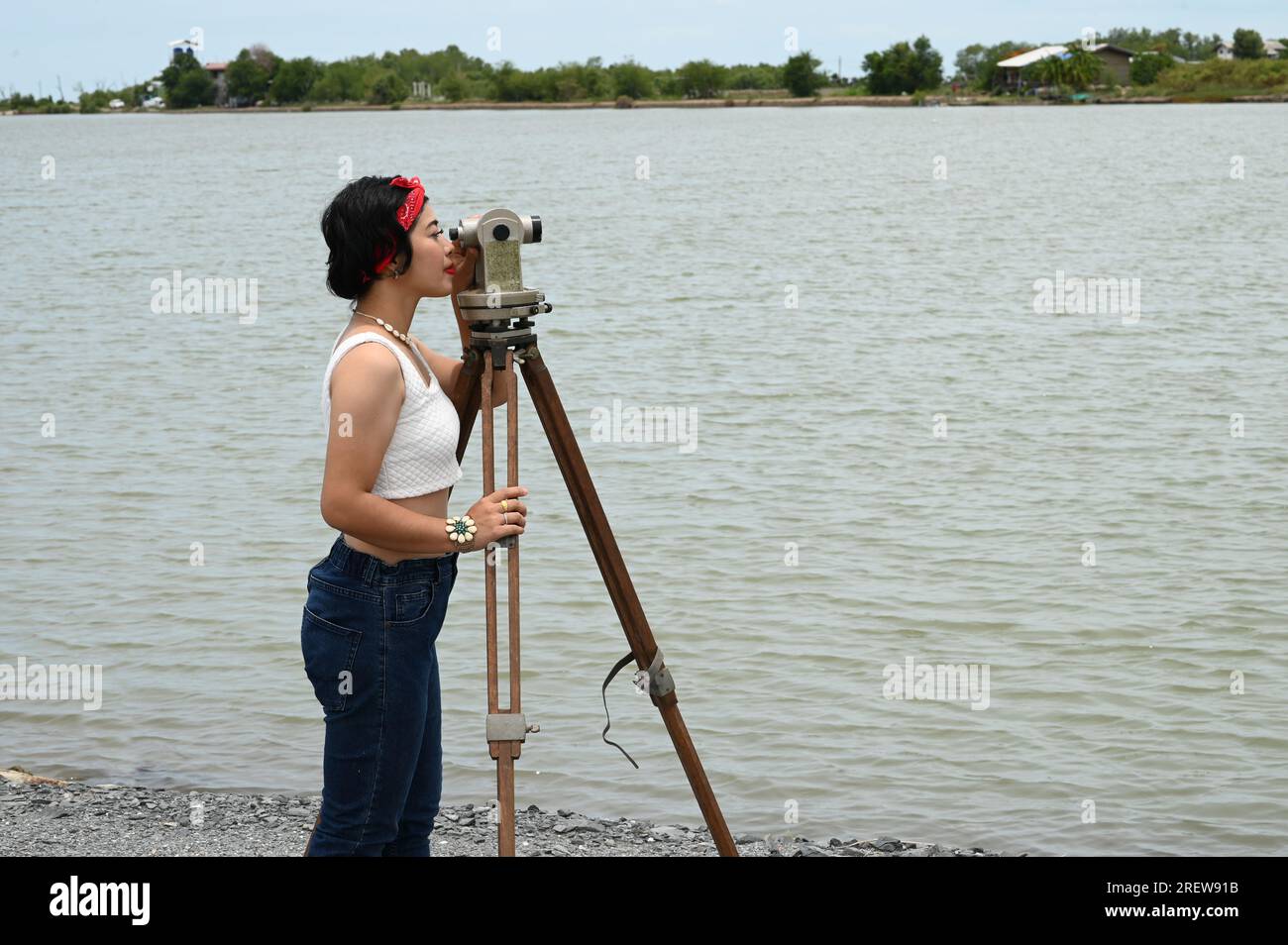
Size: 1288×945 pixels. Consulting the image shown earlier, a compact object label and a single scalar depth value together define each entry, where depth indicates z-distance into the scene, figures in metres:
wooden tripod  2.66
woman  2.54
